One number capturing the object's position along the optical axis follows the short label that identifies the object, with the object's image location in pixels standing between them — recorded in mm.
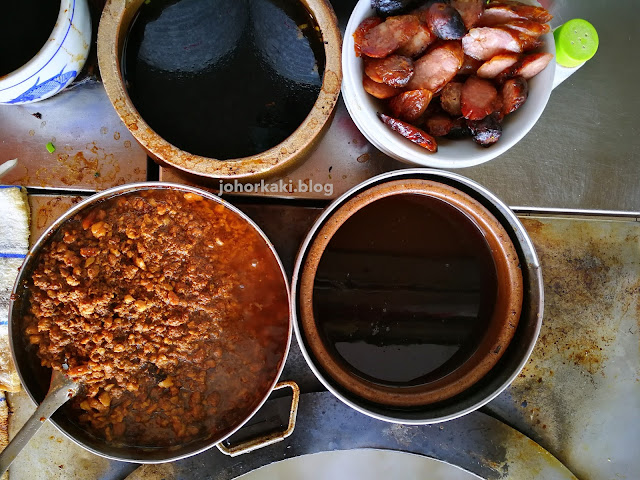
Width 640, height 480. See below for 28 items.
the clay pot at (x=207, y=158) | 486
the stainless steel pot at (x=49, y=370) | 488
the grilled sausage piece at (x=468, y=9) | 466
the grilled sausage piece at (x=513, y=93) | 468
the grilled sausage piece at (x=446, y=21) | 450
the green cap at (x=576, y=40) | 507
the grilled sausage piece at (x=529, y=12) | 466
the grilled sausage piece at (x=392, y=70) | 468
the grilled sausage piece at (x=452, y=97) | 486
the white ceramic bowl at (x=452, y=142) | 472
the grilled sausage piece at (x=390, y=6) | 473
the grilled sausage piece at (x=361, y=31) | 473
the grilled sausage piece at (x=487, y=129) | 472
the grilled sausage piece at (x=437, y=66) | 466
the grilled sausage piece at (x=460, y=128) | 497
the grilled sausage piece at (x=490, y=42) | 458
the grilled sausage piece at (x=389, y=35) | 463
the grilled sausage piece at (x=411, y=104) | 473
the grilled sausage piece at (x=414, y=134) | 472
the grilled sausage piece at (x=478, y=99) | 472
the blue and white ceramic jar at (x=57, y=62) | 494
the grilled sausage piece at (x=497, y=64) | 464
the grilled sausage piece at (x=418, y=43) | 473
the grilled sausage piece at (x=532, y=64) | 458
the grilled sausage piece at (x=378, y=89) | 481
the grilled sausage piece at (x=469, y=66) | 480
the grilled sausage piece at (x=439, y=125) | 492
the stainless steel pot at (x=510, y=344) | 493
